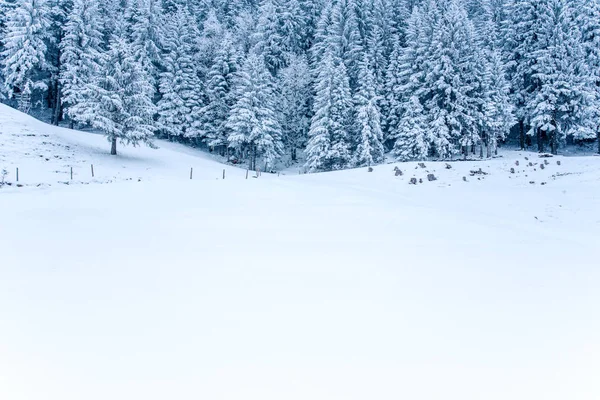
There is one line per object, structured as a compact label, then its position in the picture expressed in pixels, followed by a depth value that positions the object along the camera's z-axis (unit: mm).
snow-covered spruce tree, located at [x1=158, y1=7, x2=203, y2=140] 47969
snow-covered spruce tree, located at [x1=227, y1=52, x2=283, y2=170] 43469
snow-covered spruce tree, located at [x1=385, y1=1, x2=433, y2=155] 40531
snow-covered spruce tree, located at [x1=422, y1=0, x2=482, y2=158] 39156
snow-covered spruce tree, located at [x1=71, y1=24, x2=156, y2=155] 30766
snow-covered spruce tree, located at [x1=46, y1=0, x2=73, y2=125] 44781
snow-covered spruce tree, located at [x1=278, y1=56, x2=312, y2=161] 51312
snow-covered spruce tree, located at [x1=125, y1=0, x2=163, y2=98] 49288
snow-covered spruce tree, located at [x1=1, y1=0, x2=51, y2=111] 41438
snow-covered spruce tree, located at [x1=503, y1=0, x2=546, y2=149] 44469
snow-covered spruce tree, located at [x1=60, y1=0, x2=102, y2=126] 41312
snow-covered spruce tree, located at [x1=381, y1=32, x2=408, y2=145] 45688
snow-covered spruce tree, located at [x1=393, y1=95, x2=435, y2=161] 39031
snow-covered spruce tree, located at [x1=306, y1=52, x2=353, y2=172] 40906
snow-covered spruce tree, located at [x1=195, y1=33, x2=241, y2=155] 48938
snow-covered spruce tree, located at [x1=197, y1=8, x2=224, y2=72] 54906
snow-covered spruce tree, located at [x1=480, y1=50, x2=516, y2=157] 39969
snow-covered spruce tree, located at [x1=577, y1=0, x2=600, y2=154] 43750
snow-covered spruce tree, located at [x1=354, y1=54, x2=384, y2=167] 40125
